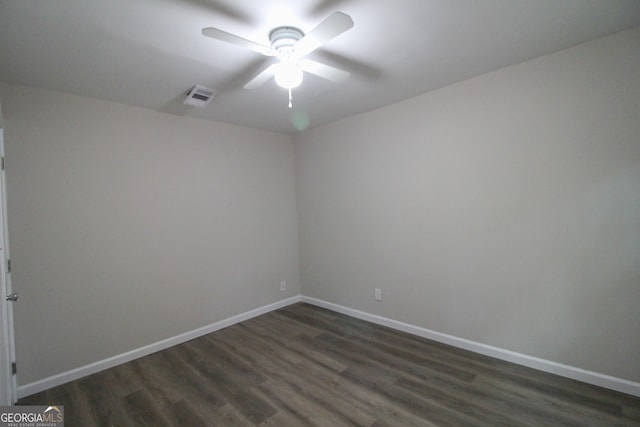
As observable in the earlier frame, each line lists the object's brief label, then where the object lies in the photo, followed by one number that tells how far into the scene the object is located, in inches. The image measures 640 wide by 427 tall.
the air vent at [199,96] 94.7
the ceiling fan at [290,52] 55.9
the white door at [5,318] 71.6
